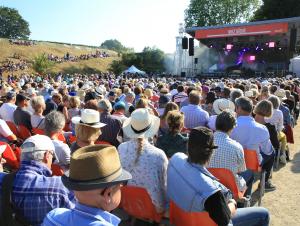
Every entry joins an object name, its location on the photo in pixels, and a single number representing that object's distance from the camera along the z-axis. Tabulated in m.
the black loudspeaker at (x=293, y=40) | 28.34
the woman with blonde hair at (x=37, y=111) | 5.93
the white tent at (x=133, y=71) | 35.97
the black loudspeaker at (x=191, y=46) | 33.43
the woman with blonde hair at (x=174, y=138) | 4.11
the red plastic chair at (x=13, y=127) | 6.00
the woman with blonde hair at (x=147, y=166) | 3.38
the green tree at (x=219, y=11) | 52.91
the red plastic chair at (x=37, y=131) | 5.46
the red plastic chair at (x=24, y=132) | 5.93
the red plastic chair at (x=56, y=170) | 3.73
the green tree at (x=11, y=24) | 93.62
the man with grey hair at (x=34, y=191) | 2.55
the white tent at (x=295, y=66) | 27.48
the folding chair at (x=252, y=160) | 4.50
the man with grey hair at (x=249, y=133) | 4.71
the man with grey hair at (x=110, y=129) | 5.46
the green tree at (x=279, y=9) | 41.78
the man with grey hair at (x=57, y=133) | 4.02
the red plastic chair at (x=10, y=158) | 4.10
